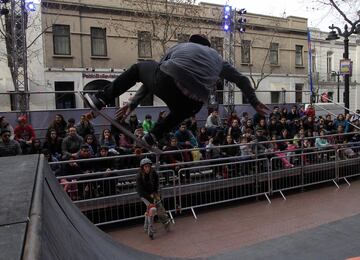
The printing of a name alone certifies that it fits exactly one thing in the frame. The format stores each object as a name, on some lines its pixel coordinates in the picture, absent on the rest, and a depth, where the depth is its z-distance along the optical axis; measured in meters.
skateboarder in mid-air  3.13
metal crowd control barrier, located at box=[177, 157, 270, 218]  7.82
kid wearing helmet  6.74
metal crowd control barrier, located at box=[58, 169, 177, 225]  6.68
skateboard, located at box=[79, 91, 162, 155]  3.47
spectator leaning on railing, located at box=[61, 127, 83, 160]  7.82
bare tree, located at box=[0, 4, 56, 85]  15.40
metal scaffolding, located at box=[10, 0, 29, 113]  12.37
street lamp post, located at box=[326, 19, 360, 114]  17.44
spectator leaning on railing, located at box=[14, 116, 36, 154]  8.41
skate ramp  1.47
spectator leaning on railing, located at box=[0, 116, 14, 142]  7.67
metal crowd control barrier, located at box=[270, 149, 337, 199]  9.21
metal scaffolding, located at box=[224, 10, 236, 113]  14.55
